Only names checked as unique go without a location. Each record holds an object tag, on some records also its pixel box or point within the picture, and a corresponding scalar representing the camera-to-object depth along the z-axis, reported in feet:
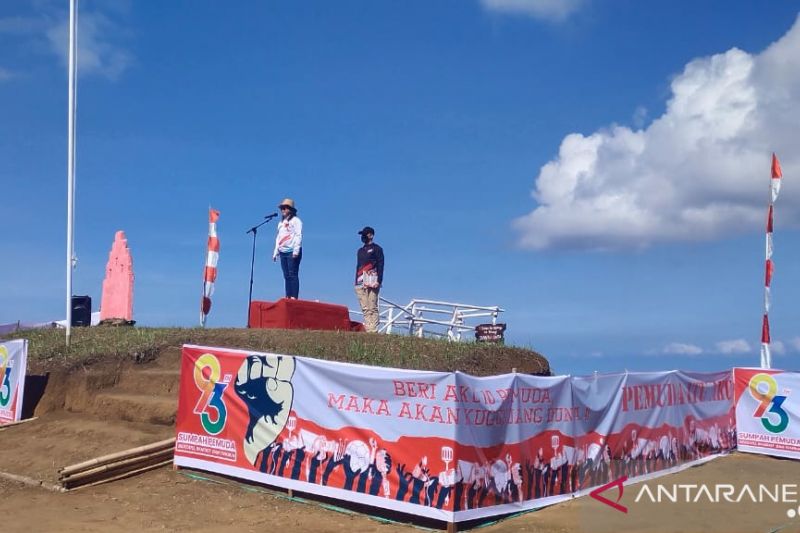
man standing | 52.37
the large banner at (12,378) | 48.37
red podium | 53.21
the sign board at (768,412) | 53.26
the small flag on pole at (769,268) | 57.11
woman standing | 54.08
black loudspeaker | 74.90
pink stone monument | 66.33
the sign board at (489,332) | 60.64
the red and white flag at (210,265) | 61.62
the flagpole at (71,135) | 54.39
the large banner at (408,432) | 30.58
